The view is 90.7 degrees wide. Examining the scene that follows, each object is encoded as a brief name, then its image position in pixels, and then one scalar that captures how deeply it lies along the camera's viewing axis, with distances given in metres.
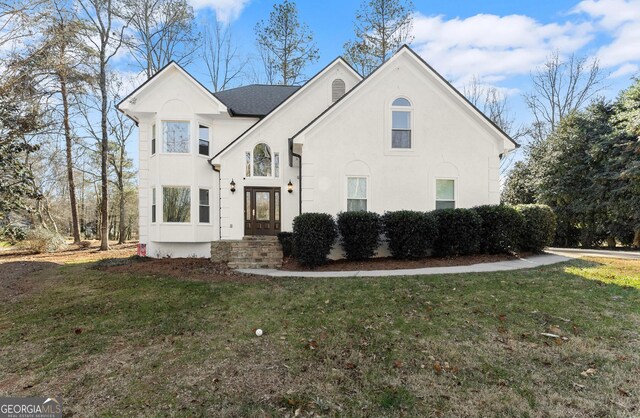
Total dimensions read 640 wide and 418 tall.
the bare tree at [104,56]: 18.55
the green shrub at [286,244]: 12.41
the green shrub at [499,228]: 10.58
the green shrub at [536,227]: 10.95
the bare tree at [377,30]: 21.50
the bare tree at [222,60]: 24.83
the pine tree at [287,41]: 22.80
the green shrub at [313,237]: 10.16
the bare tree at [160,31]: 20.23
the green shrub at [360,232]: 10.38
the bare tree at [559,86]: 25.33
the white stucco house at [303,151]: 11.82
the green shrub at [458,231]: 10.30
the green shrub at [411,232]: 10.15
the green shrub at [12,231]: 13.42
